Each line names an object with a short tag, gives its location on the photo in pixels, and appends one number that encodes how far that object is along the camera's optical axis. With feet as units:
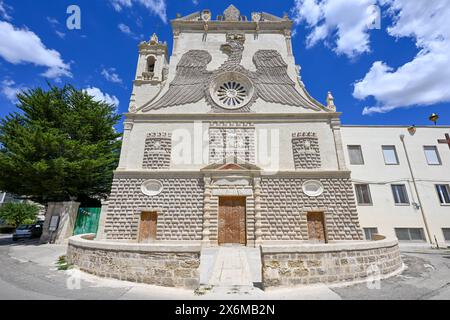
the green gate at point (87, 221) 48.19
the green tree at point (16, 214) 83.47
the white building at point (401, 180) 46.19
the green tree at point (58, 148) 42.24
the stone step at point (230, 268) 19.03
